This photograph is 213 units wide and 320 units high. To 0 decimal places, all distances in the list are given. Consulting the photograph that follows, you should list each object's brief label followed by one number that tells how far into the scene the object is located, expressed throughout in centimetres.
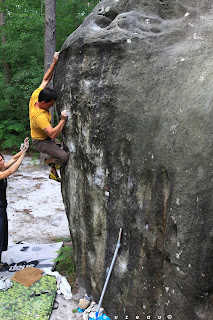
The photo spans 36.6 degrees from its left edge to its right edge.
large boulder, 296
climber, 445
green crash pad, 425
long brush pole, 393
